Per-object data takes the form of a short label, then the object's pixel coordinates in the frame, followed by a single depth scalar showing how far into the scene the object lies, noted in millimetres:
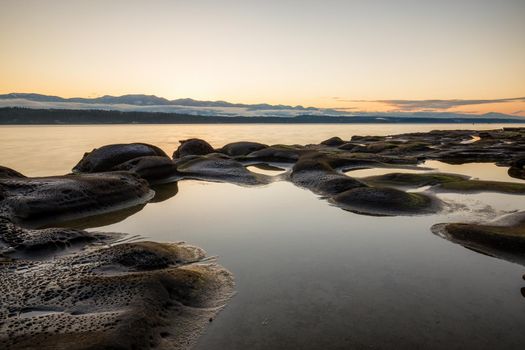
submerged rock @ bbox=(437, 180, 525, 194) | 23750
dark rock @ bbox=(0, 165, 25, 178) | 21648
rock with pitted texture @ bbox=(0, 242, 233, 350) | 7118
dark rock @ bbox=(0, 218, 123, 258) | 12386
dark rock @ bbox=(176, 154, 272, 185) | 29891
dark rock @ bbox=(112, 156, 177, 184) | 28625
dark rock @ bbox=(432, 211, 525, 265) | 12961
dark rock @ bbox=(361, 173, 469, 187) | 26656
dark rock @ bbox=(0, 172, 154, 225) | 16719
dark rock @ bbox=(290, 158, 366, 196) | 24078
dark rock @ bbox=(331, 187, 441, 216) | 19078
